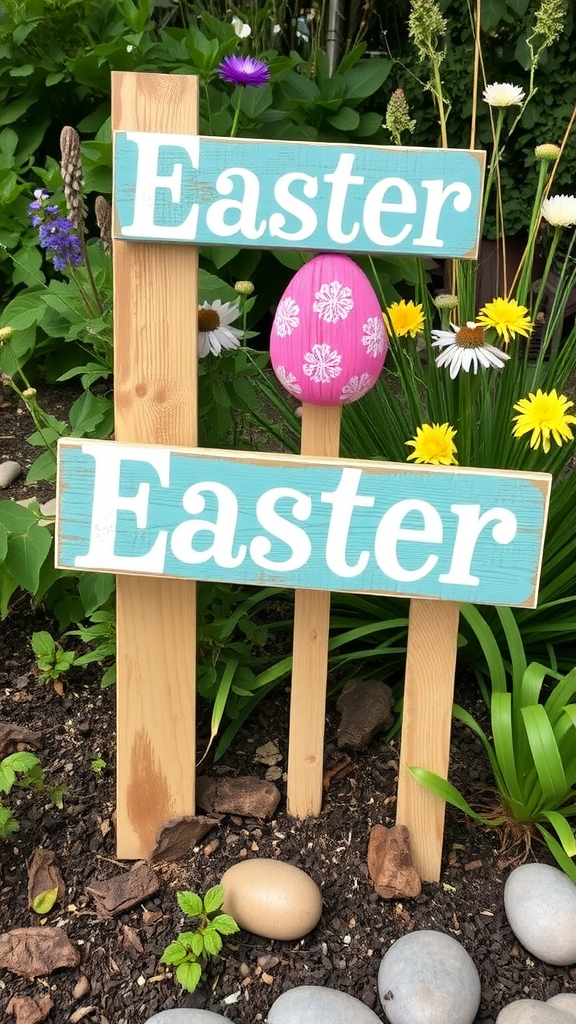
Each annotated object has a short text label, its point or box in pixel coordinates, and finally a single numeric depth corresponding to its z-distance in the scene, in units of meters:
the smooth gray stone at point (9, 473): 2.56
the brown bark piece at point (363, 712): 1.63
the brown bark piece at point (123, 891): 1.35
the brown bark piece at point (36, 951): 1.26
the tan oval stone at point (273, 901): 1.29
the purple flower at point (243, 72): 1.55
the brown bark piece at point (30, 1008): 1.20
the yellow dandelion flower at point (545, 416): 1.32
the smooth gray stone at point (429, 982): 1.17
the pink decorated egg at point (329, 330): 1.15
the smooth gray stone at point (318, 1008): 1.14
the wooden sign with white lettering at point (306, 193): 1.12
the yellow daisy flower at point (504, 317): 1.47
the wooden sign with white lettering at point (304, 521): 1.17
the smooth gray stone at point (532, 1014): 1.16
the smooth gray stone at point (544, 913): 1.27
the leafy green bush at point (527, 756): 1.33
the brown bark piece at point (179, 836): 1.43
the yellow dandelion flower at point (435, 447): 1.26
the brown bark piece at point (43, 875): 1.39
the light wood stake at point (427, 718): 1.31
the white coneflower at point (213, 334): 1.38
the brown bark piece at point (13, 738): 1.57
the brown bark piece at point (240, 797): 1.50
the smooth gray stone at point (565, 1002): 1.21
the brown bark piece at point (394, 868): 1.37
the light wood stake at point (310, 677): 1.26
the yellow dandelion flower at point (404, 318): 1.61
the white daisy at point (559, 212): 1.60
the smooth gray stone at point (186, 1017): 1.14
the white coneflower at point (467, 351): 1.45
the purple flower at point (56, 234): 1.38
